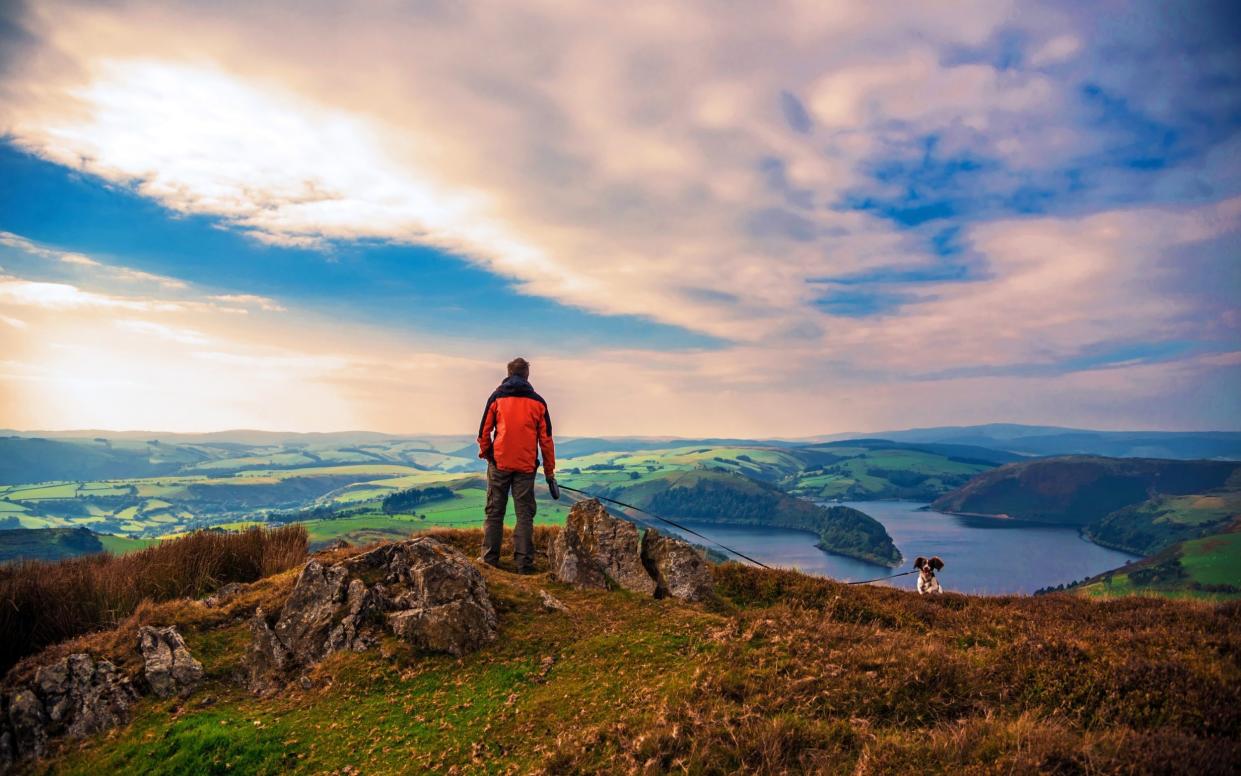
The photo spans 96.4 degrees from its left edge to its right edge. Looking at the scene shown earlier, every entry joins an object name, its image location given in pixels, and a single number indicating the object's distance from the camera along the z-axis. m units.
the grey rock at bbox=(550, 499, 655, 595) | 12.31
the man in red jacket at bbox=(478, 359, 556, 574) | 12.83
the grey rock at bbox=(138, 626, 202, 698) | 9.20
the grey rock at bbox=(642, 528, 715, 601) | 12.03
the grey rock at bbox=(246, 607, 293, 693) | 9.28
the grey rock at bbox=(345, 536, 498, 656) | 9.48
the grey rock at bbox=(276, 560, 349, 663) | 9.73
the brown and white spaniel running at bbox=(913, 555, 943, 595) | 14.67
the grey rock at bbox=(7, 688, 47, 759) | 8.15
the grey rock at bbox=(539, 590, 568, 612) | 10.77
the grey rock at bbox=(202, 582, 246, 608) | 11.78
